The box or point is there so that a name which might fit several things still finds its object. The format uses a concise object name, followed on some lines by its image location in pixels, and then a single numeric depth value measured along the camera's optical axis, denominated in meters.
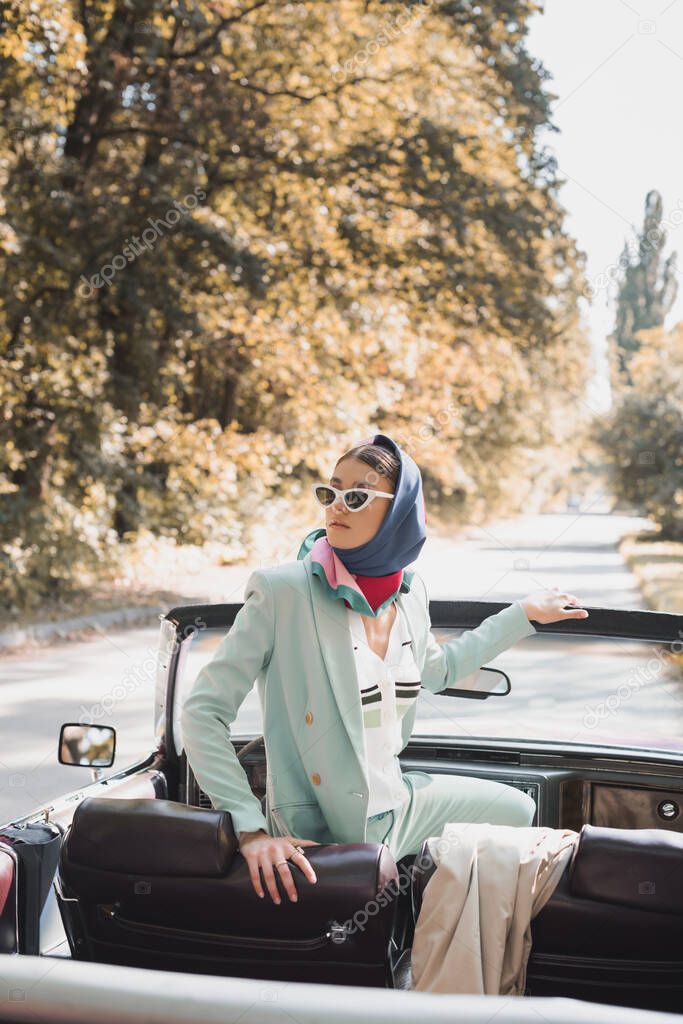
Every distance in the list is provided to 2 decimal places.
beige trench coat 1.83
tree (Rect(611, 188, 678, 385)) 43.25
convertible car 1.40
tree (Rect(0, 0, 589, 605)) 14.23
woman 2.25
